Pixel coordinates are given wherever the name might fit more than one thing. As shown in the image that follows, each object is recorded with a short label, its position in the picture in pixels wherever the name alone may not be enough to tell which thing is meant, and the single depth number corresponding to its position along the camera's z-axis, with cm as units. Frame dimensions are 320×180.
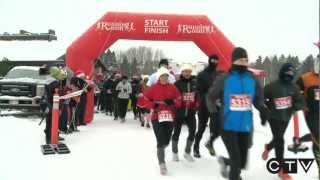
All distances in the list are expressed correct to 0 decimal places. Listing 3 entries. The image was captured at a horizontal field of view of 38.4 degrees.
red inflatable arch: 1460
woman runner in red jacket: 740
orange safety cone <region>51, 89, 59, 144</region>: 973
